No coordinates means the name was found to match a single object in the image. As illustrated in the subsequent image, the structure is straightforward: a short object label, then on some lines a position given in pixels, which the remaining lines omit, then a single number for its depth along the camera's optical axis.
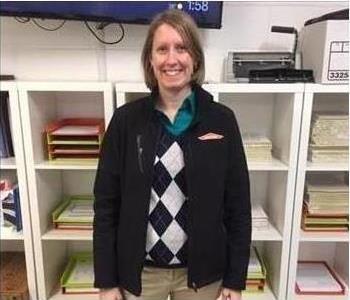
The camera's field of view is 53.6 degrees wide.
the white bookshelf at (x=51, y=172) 1.53
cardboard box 1.44
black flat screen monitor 1.53
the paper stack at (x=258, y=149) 1.65
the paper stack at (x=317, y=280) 1.79
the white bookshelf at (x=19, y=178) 1.52
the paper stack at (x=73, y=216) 1.72
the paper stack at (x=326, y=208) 1.67
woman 1.07
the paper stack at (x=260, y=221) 1.73
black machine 1.53
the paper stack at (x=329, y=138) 1.59
